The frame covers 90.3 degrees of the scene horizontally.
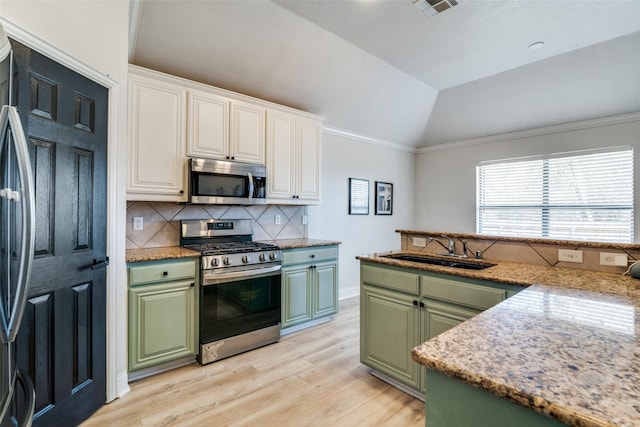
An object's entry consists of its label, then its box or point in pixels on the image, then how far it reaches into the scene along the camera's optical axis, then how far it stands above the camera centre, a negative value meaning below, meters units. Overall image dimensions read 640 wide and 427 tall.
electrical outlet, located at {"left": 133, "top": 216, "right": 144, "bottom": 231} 2.77 -0.10
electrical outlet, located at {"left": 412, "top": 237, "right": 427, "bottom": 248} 2.67 -0.24
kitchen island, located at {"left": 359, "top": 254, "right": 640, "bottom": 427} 0.63 -0.36
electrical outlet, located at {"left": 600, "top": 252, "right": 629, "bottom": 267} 1.77 -0.25
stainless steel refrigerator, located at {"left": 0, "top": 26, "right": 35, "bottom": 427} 1.11 -0.09
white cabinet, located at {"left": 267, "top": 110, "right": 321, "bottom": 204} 3.32 +0.59
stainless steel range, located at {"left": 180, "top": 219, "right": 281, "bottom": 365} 2.55 -0.67
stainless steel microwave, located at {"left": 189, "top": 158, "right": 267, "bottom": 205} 2.75 +0.28
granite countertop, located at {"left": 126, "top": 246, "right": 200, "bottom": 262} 2.29 -0.32
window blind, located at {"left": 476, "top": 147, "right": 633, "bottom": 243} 3.86 +0.24
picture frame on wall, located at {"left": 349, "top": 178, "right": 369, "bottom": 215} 4.63 +0.25
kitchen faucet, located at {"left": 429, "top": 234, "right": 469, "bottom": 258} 2.40 -0.26
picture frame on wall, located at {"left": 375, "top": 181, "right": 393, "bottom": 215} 5.04 +0.25
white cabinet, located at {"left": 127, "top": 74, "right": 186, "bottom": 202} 2.48 +0.58
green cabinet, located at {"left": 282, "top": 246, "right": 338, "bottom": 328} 3.13 -0.74
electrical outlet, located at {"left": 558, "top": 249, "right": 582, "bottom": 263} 1.92 -0.25
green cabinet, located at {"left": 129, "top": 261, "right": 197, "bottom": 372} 2.27 -0.77
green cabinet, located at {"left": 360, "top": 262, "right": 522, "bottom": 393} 1.82 -0.62
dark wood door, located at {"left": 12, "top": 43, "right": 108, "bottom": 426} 1.57 -0.17
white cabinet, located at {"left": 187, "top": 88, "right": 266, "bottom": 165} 2.79 +0.78
